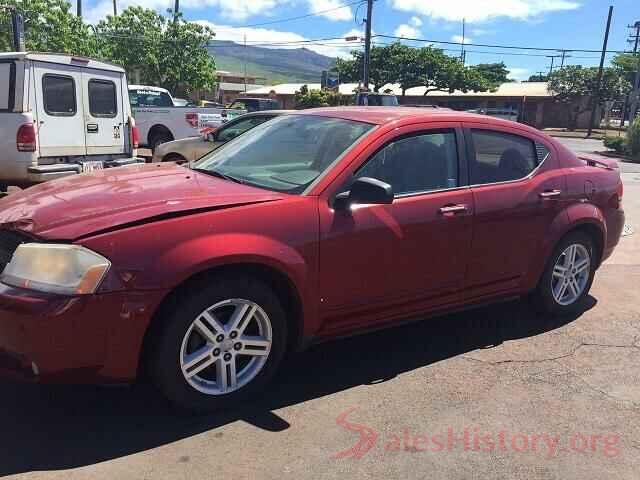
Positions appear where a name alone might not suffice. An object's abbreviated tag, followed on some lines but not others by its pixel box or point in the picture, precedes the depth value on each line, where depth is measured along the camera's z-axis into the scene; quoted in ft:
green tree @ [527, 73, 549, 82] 385.83
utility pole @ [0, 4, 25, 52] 43.91
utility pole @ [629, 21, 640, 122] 121.17
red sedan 9.18
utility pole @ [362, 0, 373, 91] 116.06
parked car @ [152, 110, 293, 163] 31.09
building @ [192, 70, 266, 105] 225.41
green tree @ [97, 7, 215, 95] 114.32
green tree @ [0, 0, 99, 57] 83.71
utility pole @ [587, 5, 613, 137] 151.12
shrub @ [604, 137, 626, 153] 90.34
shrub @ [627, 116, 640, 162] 83.51
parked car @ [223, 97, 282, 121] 95.71
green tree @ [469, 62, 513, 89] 185.43
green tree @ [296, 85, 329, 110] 128.98
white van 25.54
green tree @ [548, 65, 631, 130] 175.83
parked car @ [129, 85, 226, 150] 51.62
